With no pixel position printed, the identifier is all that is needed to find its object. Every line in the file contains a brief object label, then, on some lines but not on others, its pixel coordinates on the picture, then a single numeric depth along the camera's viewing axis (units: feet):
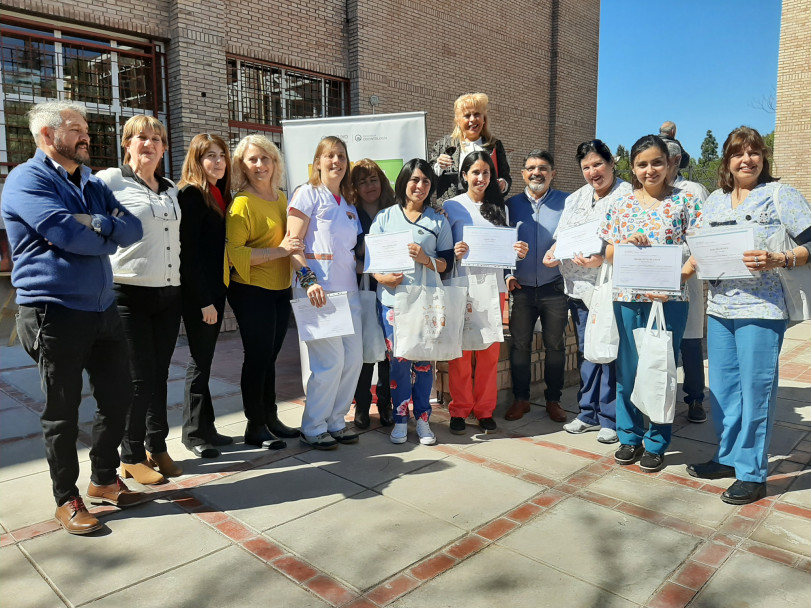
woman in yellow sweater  12.62
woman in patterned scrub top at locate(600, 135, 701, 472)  11.60
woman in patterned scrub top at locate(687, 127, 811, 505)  10.45
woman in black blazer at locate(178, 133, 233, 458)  12.17
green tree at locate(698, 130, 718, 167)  258.84
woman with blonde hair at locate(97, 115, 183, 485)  11.05
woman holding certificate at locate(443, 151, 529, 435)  14.24
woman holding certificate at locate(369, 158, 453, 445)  13.37
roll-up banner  19.49
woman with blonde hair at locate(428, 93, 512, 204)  15.62
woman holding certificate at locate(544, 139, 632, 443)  13.44
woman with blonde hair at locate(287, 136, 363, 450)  12.87
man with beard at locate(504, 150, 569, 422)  14.98
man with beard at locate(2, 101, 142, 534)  9.07
